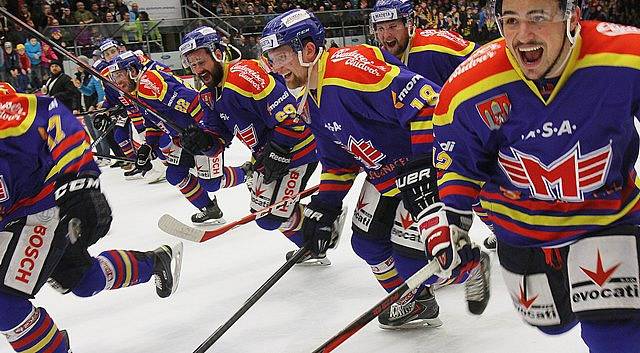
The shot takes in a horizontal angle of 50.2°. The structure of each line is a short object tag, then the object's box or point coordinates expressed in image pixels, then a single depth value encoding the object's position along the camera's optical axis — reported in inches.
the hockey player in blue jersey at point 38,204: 83.6
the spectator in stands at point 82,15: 432.8
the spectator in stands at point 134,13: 466.9
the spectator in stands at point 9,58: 327.6
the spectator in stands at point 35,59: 335.9
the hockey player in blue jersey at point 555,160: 55.4
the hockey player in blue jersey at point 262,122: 136.1
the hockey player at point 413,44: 142.9
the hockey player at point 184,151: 178.4
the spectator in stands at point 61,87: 298.8
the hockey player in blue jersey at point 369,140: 84.2
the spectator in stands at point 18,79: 325.1
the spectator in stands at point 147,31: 412.8
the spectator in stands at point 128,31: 398.9
